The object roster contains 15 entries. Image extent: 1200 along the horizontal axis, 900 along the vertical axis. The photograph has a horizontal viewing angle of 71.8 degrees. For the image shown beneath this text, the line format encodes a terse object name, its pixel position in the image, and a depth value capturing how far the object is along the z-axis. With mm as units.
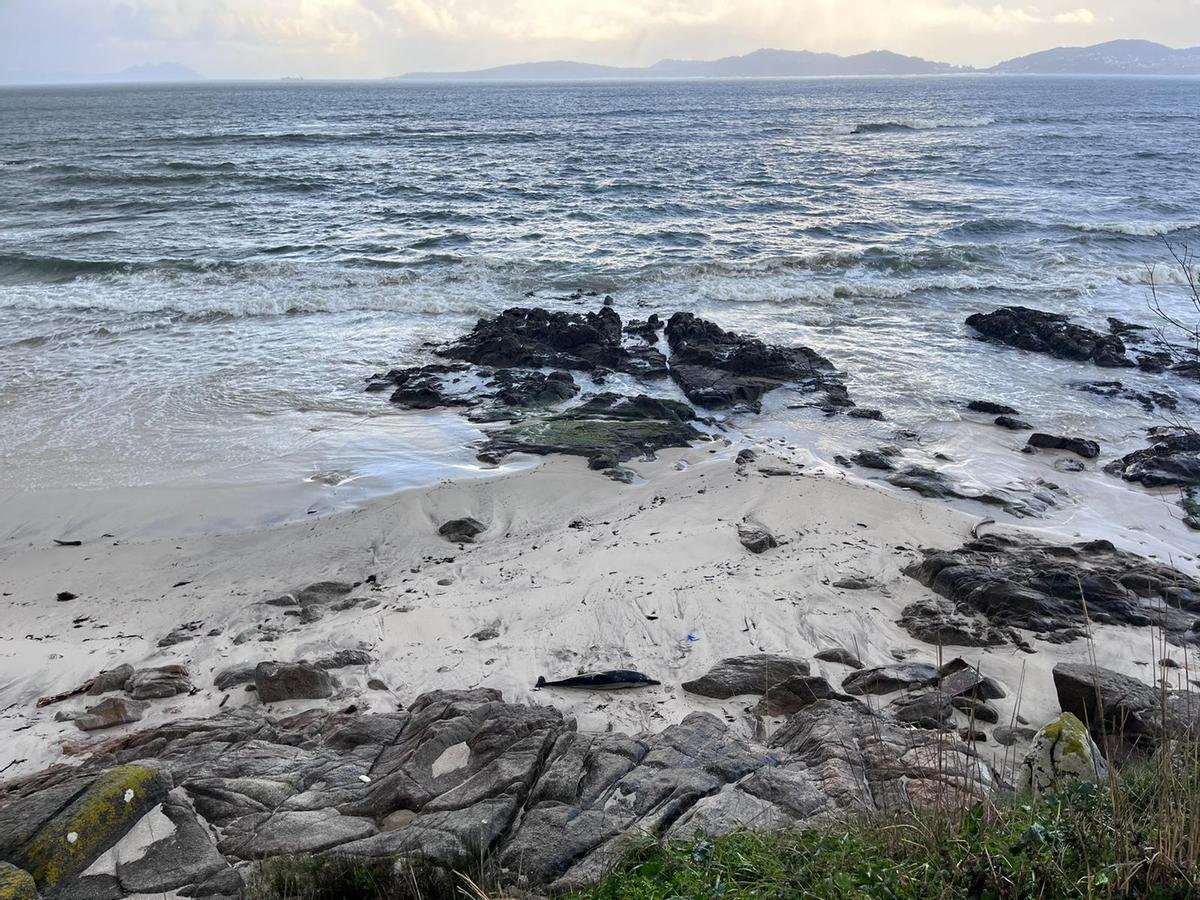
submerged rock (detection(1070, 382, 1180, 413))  12969
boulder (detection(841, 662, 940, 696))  5992
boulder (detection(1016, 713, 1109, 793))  4297
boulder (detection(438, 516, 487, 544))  8832
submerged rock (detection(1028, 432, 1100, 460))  11094
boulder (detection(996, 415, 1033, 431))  12062
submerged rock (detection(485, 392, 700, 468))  11148
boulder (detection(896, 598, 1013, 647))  6652
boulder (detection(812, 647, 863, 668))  6390
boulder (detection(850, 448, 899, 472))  10664
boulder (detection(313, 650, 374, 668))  6414
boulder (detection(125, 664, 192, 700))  6047
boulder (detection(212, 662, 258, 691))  6203
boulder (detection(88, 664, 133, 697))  6109
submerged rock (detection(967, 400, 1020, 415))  12586
